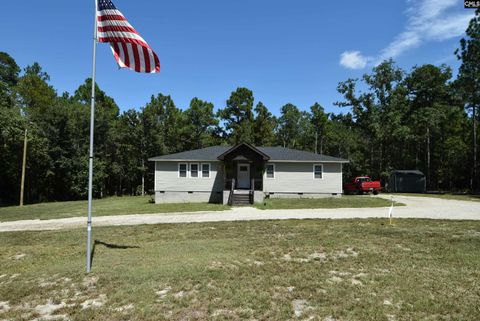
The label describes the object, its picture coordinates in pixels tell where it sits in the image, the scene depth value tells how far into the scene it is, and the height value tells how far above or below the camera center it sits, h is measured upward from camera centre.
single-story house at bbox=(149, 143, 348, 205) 23.09 +0.04
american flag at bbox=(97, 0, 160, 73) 6.09 +2.69
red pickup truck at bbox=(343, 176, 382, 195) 28.14 -0.84
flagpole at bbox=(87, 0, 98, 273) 5.95 +0.97
